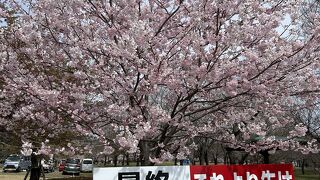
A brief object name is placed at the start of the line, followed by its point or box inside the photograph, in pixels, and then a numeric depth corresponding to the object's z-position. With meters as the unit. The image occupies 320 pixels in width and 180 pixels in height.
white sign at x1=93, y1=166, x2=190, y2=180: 5.10
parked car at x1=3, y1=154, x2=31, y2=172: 40.50
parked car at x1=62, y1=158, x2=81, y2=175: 39.16
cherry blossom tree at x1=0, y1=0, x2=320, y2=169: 5.42
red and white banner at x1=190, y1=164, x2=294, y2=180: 5.66
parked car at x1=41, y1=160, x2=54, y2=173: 41.80
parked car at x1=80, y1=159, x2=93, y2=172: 45.03
